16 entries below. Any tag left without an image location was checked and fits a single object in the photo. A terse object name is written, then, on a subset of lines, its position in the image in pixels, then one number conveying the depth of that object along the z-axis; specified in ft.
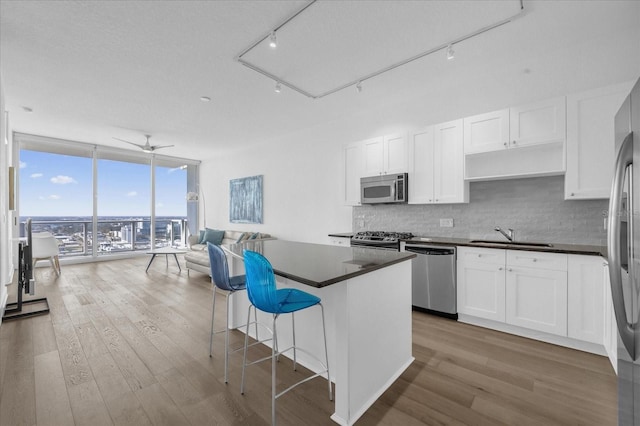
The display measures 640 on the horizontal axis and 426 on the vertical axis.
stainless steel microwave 12.57
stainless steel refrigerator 3.26
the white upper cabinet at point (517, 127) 9.08
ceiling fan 18.06
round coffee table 18.39
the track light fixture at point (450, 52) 8.86
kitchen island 5.49
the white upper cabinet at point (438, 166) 11.18
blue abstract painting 21.50
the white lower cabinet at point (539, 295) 7.94
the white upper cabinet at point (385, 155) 12.79
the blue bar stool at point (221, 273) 6.97
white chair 16.75
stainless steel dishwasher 10.48
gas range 11.96
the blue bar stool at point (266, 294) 5.34
